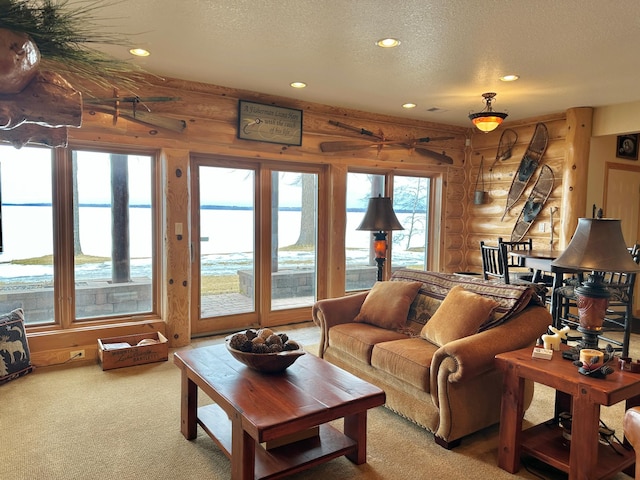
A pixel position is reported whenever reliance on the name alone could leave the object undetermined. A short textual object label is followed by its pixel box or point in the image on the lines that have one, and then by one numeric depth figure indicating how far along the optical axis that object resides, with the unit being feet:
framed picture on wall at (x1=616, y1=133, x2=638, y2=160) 18.55
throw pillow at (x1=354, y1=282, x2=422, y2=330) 11.27
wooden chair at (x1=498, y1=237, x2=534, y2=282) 16.24
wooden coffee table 6.49
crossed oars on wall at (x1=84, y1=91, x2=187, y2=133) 12.70
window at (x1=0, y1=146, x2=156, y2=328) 12.62
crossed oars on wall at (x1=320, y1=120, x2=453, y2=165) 17.42
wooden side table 6.67
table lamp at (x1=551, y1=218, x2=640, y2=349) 7.13
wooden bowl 7.64
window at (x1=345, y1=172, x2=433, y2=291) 18.83
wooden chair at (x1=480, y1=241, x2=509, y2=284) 15.03
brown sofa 8.27
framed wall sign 15.37
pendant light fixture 14.47
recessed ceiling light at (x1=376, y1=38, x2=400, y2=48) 10.64
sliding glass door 15.61
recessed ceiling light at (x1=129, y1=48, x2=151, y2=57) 11.46
